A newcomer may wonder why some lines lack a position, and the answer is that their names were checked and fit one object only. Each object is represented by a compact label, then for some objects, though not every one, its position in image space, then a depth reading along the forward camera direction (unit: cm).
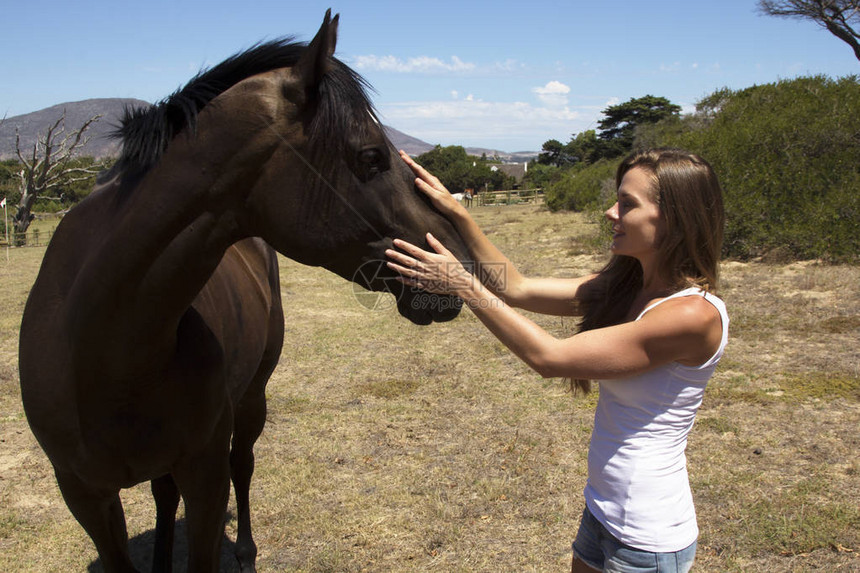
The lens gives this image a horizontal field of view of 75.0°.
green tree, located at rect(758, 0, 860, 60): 2142
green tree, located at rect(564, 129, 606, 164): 4978
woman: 149
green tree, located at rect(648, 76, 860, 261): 956
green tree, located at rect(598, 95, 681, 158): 4909
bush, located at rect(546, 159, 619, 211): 2377
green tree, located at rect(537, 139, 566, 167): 7200
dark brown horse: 159
